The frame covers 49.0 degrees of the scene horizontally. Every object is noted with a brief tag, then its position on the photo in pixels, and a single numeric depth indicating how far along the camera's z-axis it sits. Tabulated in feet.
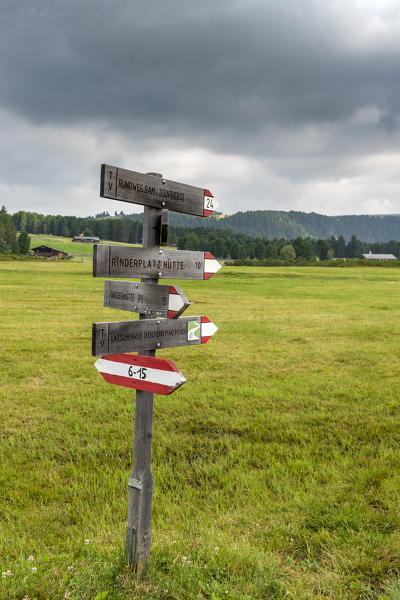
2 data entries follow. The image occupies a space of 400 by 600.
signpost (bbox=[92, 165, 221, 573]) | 12.73
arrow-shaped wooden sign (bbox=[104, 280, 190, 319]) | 13.41
